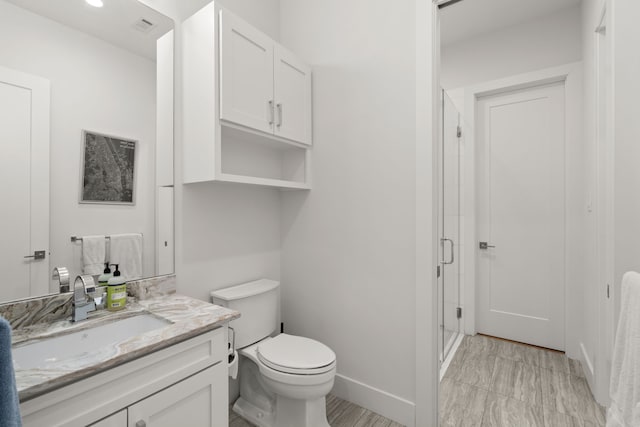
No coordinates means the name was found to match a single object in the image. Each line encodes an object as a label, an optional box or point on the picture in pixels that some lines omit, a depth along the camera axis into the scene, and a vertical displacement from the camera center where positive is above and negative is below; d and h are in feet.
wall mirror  3.72 +1.10
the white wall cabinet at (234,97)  4.83 +2.06
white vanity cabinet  2.67 -1.83
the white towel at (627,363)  2.67 -1.38
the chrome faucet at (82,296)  3.83 -1.05
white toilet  4.84 -2.49
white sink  3.02 -1.49
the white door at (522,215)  8.53 -0.01
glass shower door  7.40 -0.34
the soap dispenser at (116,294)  4.20 -1.11
